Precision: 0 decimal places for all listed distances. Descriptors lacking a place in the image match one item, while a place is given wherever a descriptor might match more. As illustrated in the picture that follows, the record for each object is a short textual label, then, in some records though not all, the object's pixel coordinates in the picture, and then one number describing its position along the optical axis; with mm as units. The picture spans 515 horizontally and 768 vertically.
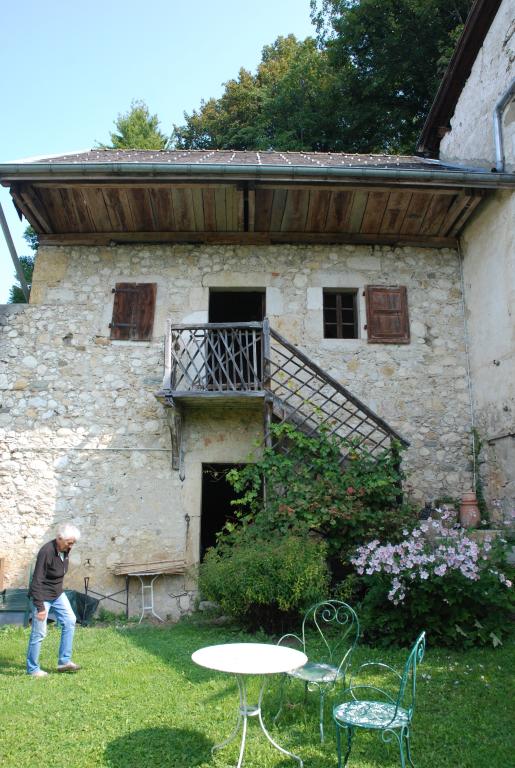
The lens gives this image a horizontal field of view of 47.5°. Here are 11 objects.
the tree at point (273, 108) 15711
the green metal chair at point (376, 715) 2822
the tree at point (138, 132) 17406
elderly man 4883
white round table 3148
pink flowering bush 5281
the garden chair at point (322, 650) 3725
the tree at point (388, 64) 14383
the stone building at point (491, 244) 7262
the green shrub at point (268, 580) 5766
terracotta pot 7336
